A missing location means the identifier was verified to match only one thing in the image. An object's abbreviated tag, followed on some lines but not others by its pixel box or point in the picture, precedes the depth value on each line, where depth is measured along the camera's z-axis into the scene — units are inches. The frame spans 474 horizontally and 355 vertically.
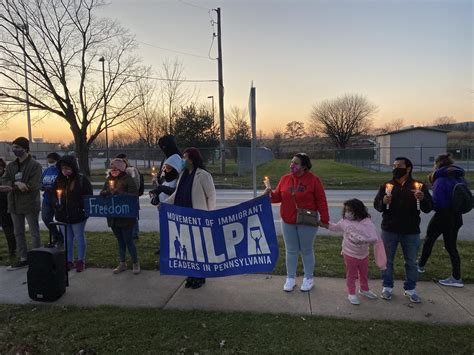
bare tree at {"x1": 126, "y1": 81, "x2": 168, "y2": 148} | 1217.4
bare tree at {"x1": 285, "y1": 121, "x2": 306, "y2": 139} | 4343.0
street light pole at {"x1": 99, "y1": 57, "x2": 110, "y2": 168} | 946.1
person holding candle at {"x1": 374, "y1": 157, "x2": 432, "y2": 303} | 174.6
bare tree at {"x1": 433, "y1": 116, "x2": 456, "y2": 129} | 3437.5
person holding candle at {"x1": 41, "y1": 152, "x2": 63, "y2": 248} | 251.1
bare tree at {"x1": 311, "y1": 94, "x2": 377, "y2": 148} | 3331.7
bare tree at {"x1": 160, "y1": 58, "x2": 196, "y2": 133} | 1192.8
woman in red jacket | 183.5
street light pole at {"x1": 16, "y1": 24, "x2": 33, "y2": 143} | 816.3
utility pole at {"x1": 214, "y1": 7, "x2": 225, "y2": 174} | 952.9
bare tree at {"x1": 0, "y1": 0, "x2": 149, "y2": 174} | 830.5
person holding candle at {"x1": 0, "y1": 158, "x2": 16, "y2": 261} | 254.4
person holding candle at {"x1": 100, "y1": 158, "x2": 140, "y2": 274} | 221.8
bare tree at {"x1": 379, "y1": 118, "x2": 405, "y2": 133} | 3831.4
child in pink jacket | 175.9
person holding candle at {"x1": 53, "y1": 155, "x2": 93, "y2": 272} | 222.8
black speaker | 183.3
